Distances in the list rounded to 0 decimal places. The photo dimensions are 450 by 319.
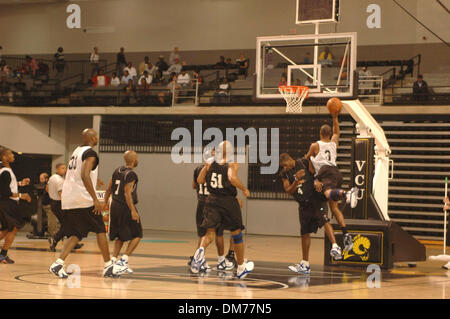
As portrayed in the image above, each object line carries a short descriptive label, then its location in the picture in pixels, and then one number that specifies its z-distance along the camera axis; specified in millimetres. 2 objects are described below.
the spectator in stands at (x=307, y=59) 22739
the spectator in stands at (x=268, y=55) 14756
